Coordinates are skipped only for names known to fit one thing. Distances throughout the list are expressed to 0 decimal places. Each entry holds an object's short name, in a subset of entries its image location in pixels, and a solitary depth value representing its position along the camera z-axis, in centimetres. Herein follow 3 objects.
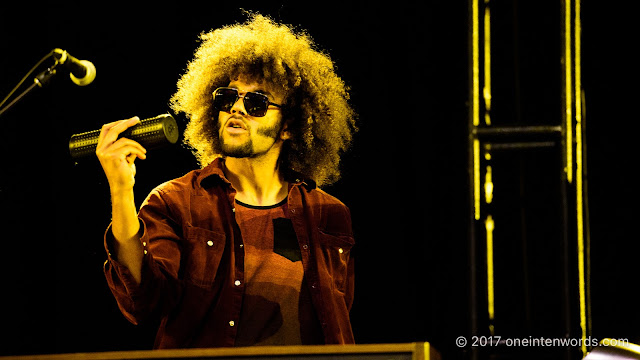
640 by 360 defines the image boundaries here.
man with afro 518
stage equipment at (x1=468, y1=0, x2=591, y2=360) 436
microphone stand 501
